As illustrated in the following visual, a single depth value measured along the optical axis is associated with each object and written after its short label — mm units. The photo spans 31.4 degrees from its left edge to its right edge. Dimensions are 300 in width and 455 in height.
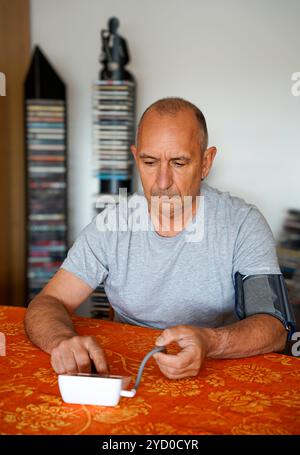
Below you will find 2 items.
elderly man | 1687
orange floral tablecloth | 974
